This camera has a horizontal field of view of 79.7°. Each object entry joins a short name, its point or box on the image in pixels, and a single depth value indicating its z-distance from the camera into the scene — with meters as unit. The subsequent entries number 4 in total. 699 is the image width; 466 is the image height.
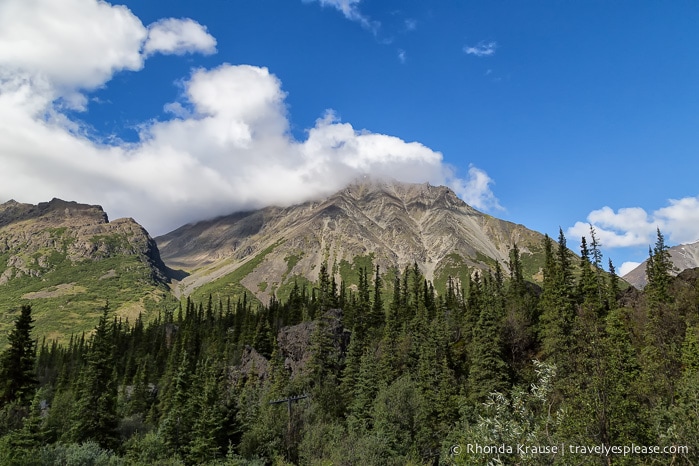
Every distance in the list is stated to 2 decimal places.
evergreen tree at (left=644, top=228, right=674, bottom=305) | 73.86
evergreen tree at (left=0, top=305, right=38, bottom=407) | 48.91
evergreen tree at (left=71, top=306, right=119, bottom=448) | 49.44
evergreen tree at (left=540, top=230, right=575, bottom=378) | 61.25
